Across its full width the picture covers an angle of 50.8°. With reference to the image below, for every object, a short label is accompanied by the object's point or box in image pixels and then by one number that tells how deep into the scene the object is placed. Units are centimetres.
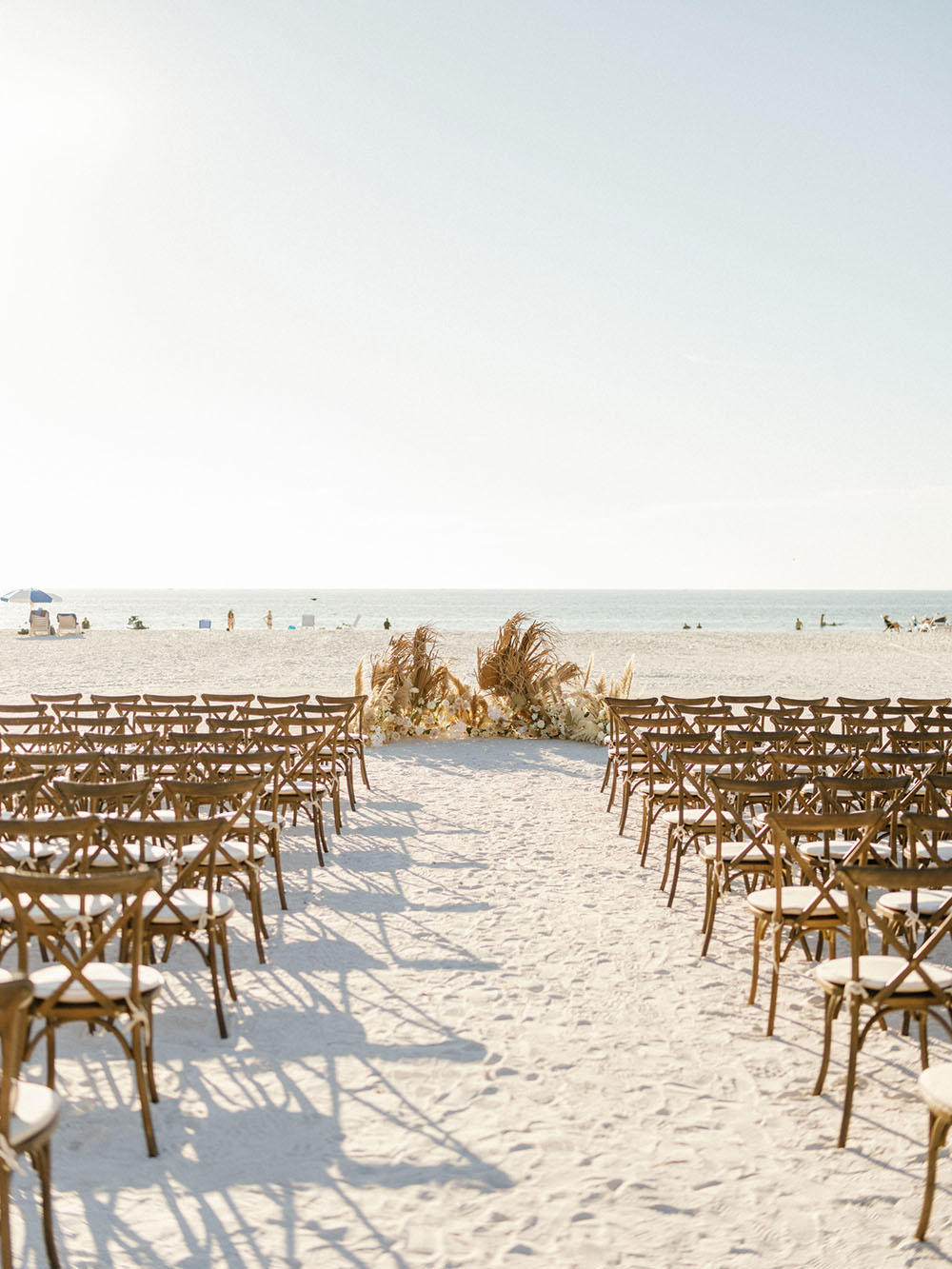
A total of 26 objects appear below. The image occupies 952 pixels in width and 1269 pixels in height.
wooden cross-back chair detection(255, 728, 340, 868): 726
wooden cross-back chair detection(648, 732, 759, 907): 640
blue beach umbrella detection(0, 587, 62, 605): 4791
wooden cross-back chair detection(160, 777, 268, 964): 493
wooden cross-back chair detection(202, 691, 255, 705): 1018
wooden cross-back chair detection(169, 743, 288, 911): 611
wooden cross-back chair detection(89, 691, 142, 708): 999
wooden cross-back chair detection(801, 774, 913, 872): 527
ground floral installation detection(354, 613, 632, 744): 1411
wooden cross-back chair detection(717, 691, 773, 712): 1030
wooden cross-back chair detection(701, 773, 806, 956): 514
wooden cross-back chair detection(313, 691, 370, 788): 920
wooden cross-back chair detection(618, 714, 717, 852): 752
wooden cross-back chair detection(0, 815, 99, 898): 415
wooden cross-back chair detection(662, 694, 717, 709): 973
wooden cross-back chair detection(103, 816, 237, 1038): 414
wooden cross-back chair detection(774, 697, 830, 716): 969
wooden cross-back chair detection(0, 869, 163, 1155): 330
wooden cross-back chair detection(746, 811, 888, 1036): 420
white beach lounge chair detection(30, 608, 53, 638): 4119
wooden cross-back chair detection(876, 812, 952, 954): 422
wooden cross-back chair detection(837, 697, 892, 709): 1021
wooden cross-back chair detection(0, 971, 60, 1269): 238
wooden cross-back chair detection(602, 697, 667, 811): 899
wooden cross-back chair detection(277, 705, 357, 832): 819
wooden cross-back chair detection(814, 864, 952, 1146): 343
